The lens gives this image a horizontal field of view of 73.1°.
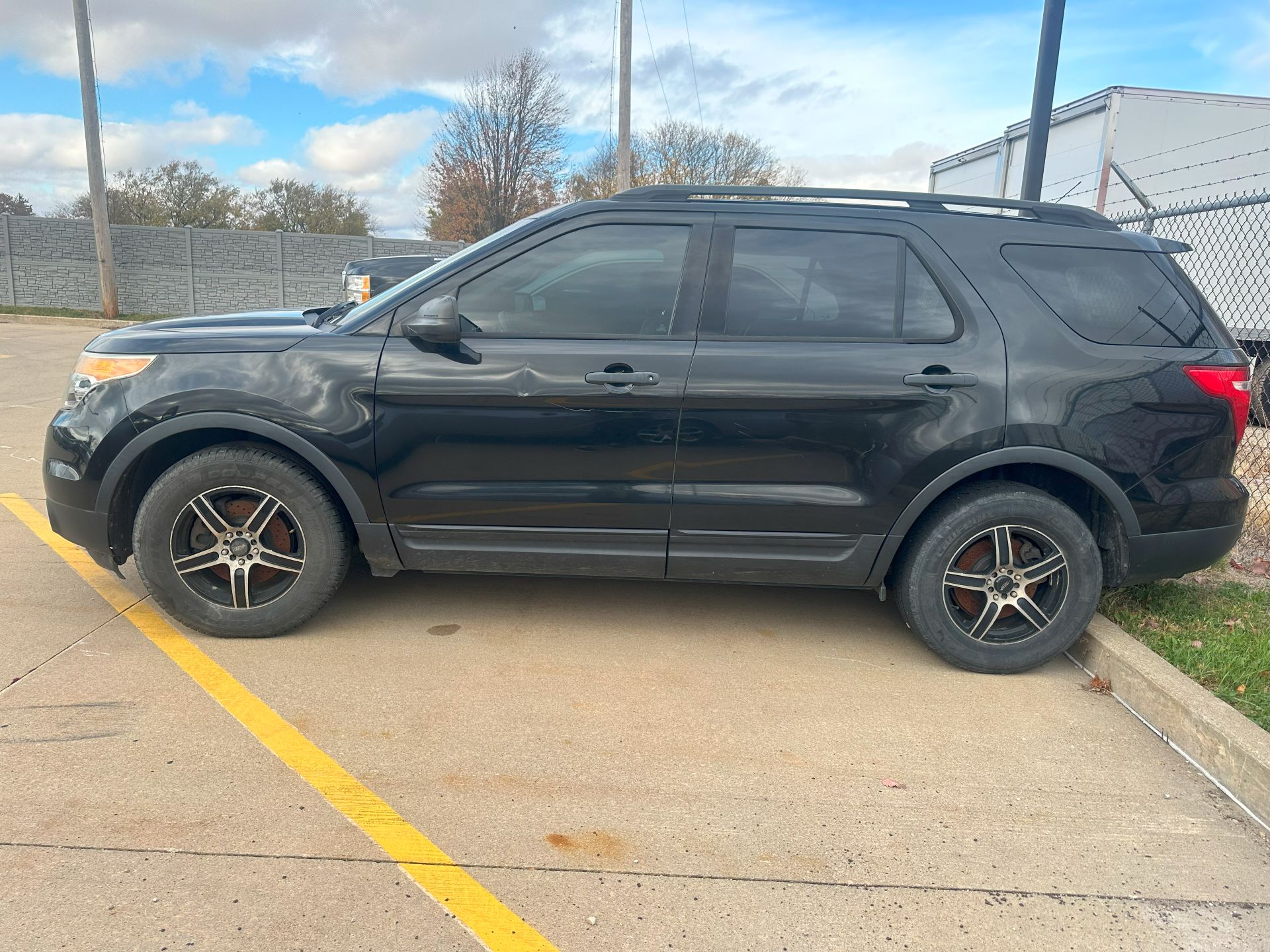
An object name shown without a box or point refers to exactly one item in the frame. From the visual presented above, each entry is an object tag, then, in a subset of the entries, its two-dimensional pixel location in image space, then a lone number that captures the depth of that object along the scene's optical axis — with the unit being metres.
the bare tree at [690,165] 31.53
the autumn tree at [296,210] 40.75
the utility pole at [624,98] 17.31
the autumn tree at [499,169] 27.19
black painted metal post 6.06
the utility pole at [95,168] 17.86
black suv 3.47
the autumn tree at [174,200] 37.91
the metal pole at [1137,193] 6.71
